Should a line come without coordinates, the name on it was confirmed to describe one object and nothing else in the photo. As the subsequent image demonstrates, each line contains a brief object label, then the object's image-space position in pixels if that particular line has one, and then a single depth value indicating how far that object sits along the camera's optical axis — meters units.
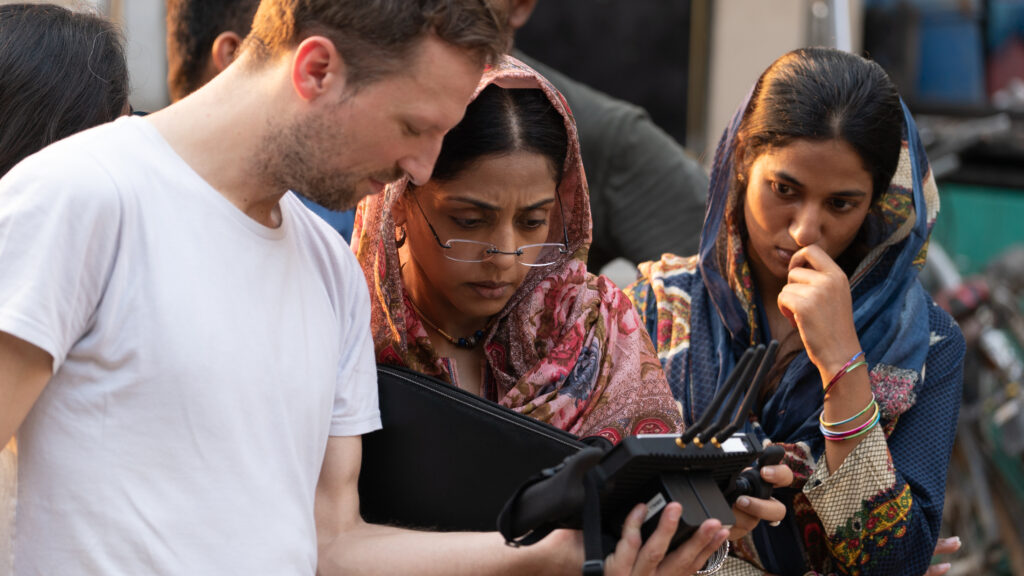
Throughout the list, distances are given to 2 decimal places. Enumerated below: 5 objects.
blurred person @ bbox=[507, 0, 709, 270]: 3.28
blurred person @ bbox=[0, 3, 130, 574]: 1.93
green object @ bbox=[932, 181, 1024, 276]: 6.59
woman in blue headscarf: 2.18
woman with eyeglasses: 2.06
